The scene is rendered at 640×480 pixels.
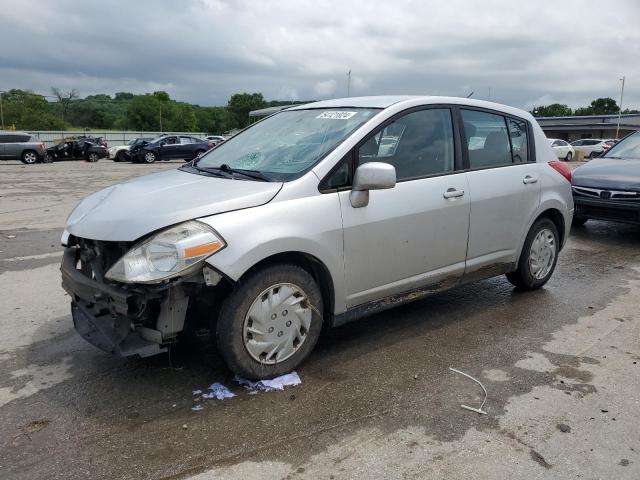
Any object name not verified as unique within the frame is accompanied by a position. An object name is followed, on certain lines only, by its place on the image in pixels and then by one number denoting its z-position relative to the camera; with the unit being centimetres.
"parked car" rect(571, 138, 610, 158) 3994
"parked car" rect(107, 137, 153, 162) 3176
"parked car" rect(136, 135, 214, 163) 2984
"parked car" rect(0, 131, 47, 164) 2834
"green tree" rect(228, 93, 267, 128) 11272
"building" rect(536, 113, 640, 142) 6838
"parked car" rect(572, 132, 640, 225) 784
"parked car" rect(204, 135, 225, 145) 3435
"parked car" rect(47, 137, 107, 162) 3203
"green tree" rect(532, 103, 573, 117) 11081
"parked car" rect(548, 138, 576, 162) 3672
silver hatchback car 312
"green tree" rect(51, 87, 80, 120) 9696
